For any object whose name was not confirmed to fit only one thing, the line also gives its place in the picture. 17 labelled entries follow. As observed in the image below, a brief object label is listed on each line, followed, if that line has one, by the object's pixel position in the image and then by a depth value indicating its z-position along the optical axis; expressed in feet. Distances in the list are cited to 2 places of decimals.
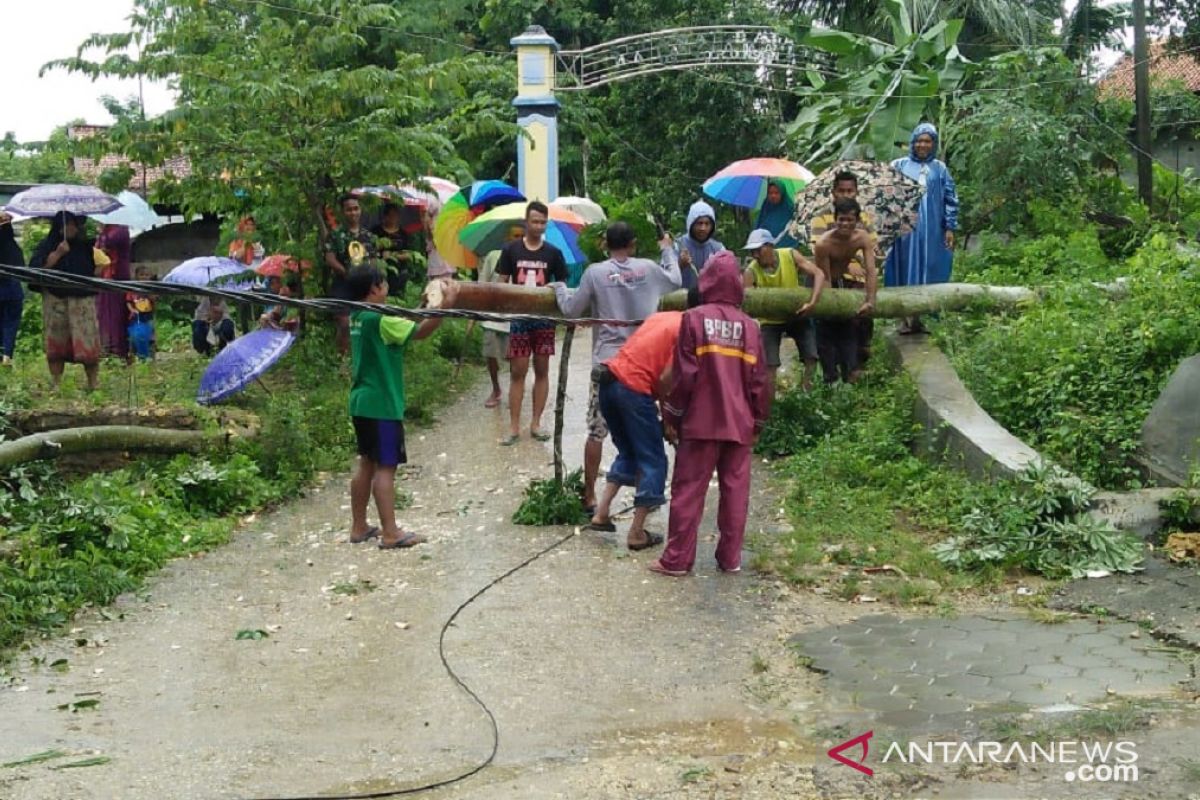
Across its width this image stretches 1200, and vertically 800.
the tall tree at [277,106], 42.45
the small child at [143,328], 54.19
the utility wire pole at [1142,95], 57.57
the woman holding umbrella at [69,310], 40.52
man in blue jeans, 26.63
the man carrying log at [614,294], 28.89
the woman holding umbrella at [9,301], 44.09
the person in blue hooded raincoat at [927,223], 38.96
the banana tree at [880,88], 52.75
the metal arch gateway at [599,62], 71.10
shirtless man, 35.09
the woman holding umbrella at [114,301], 46.62
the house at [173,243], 77.71
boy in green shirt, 25.55
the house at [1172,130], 82.89
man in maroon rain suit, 25.71
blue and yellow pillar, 71.77
